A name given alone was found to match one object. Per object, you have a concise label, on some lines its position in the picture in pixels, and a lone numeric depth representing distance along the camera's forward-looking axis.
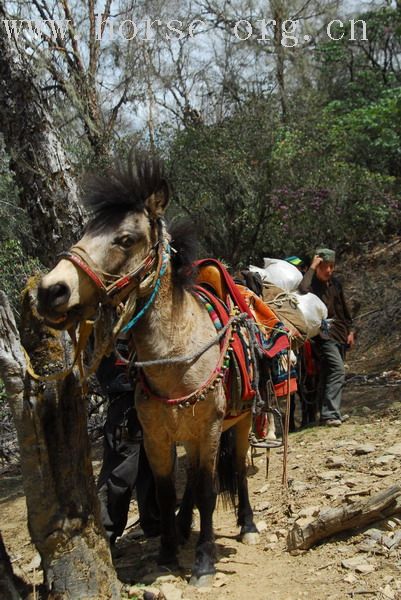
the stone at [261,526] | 4.78
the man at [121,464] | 4.40
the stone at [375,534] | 3.93
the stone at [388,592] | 3.32
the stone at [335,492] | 4.85
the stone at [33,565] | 4.46
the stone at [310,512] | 4.55
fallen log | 4.04
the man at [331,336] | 7.74
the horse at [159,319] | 3.33
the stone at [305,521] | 4.17
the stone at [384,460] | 5.33
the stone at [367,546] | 3.87
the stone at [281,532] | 4.55
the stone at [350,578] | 3.56
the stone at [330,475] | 5.40
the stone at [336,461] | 5.74
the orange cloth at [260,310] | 4.96
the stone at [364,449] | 5.92
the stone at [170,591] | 3.54
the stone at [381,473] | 5.04
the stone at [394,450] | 5.56
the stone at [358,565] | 3.65
